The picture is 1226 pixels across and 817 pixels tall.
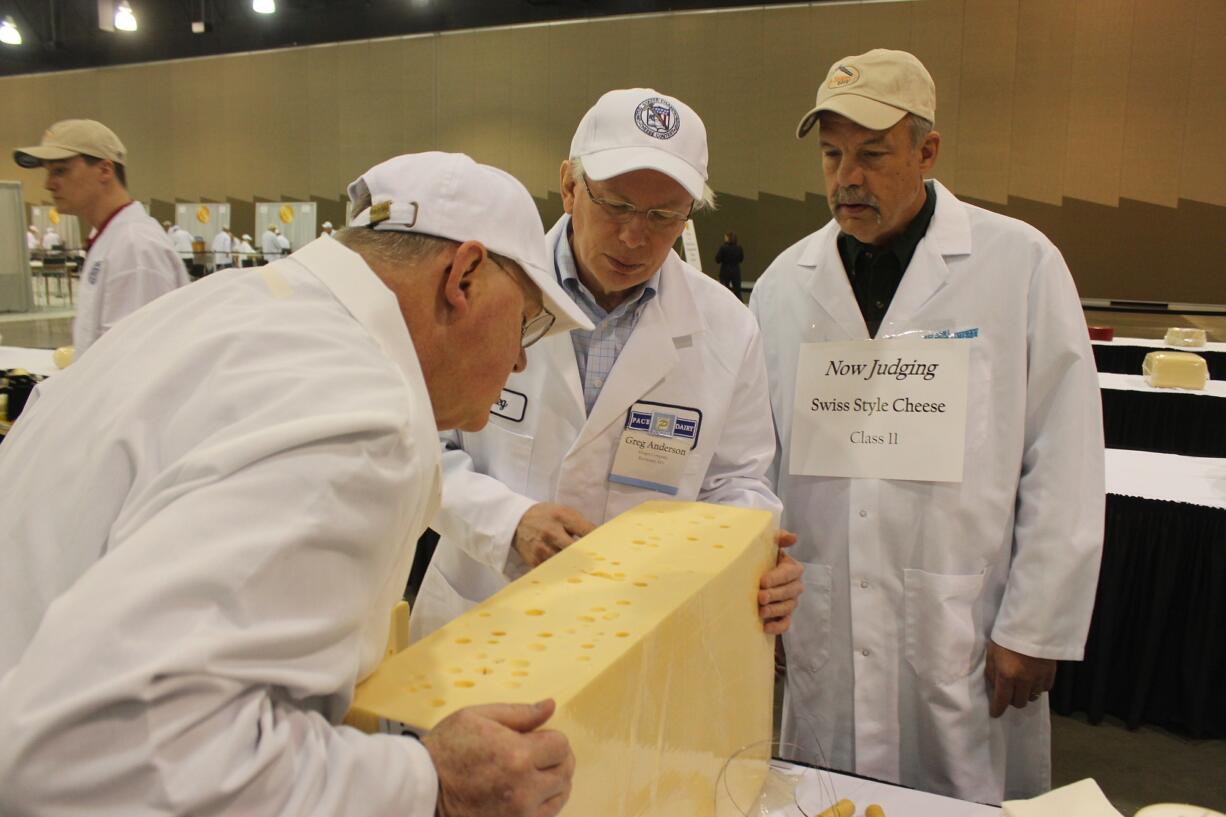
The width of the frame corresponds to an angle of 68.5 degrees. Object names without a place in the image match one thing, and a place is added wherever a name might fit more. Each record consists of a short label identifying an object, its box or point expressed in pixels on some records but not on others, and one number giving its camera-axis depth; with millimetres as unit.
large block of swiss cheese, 738
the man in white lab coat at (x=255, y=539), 499
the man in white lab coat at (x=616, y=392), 1417
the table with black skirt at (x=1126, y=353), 5449
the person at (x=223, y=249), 15875
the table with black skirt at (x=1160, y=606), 2684
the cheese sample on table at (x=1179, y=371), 4199
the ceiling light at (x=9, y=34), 13753
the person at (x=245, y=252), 15820
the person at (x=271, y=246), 15789
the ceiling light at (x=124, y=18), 10945
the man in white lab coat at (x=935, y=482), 1609
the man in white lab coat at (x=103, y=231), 3385
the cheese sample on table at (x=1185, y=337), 5332
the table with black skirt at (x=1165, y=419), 4055
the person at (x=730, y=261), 12242
